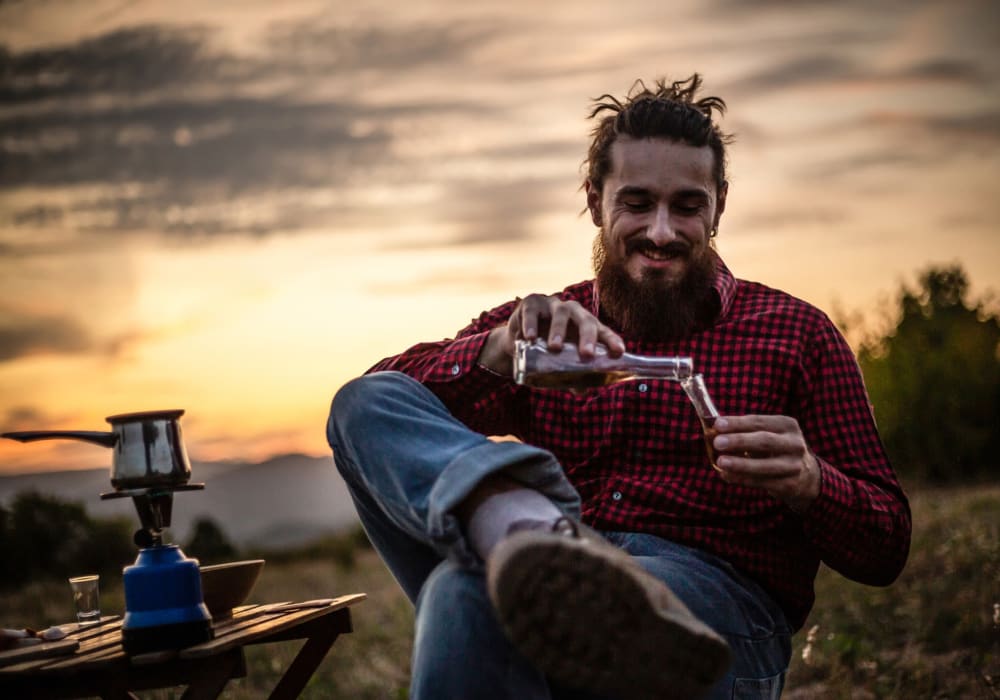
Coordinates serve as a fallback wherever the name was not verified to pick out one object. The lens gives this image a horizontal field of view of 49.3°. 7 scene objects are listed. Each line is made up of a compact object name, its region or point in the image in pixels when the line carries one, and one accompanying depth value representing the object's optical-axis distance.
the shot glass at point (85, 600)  3.13
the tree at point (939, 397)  14.45
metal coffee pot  2.55
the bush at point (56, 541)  12.54
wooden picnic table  2.28
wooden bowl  2.84
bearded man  1.80
